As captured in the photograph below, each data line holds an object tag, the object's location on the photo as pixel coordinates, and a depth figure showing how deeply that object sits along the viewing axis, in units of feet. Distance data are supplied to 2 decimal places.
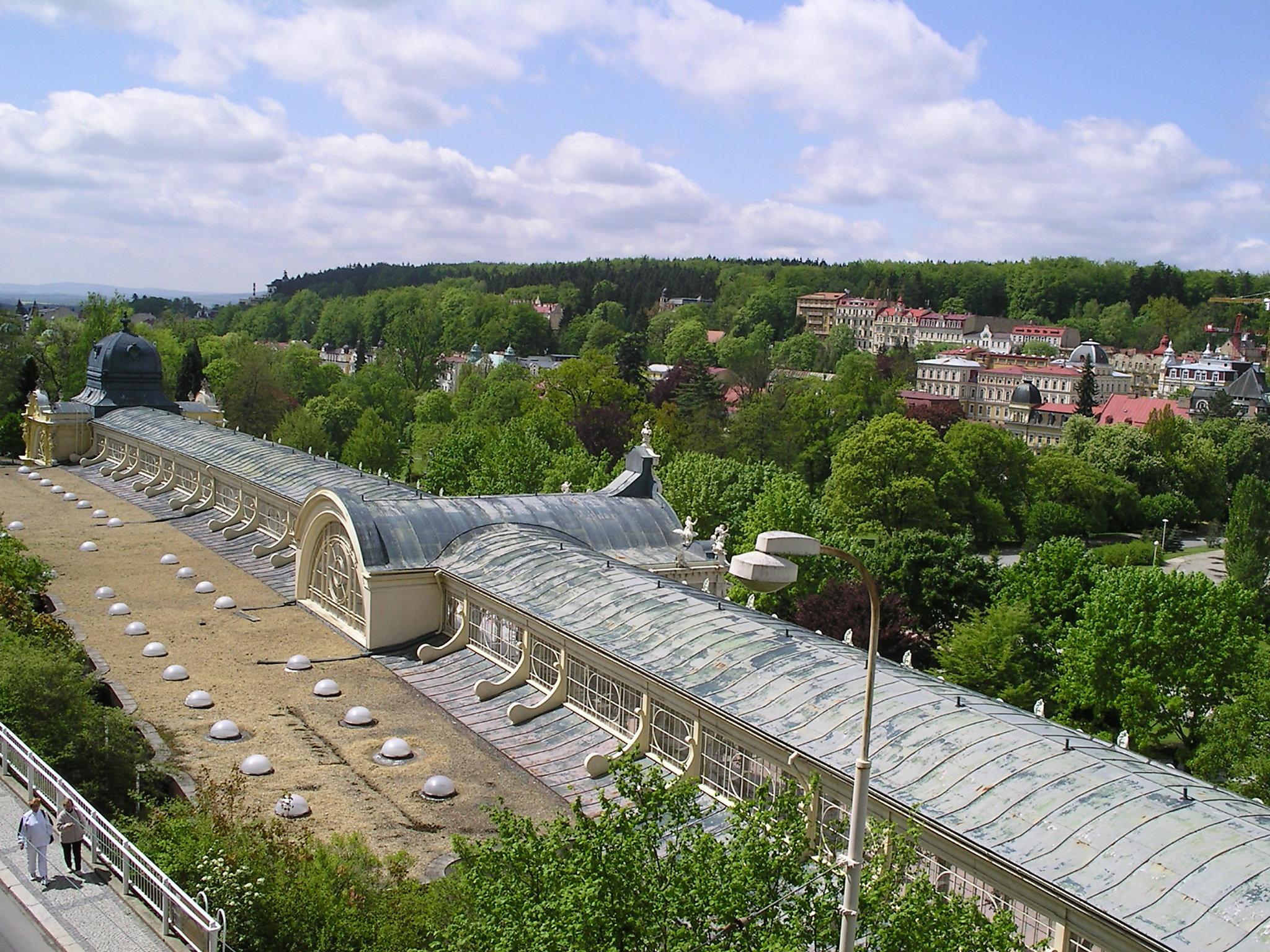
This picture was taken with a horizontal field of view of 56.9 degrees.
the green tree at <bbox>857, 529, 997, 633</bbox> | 144.15
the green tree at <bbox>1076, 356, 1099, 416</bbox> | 377.09
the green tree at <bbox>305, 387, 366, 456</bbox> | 294.25
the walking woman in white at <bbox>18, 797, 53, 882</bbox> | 53.11
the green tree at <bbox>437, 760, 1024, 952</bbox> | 34.86
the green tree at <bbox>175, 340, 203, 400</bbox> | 295.69
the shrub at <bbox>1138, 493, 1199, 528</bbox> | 280.72
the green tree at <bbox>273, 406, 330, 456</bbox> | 259.39
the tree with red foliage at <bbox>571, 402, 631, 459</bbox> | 251.19
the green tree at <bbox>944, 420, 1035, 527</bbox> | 254.88
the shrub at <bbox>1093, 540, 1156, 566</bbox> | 230.27
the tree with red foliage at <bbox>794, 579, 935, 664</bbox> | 127.34
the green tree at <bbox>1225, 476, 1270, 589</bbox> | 190.60
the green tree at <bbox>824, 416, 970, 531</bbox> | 214.90
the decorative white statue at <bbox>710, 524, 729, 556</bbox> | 111.24
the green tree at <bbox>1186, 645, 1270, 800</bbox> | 90.43
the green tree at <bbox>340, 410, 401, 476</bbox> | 246.06
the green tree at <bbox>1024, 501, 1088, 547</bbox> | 246.68
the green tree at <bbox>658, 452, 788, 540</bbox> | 174.50
